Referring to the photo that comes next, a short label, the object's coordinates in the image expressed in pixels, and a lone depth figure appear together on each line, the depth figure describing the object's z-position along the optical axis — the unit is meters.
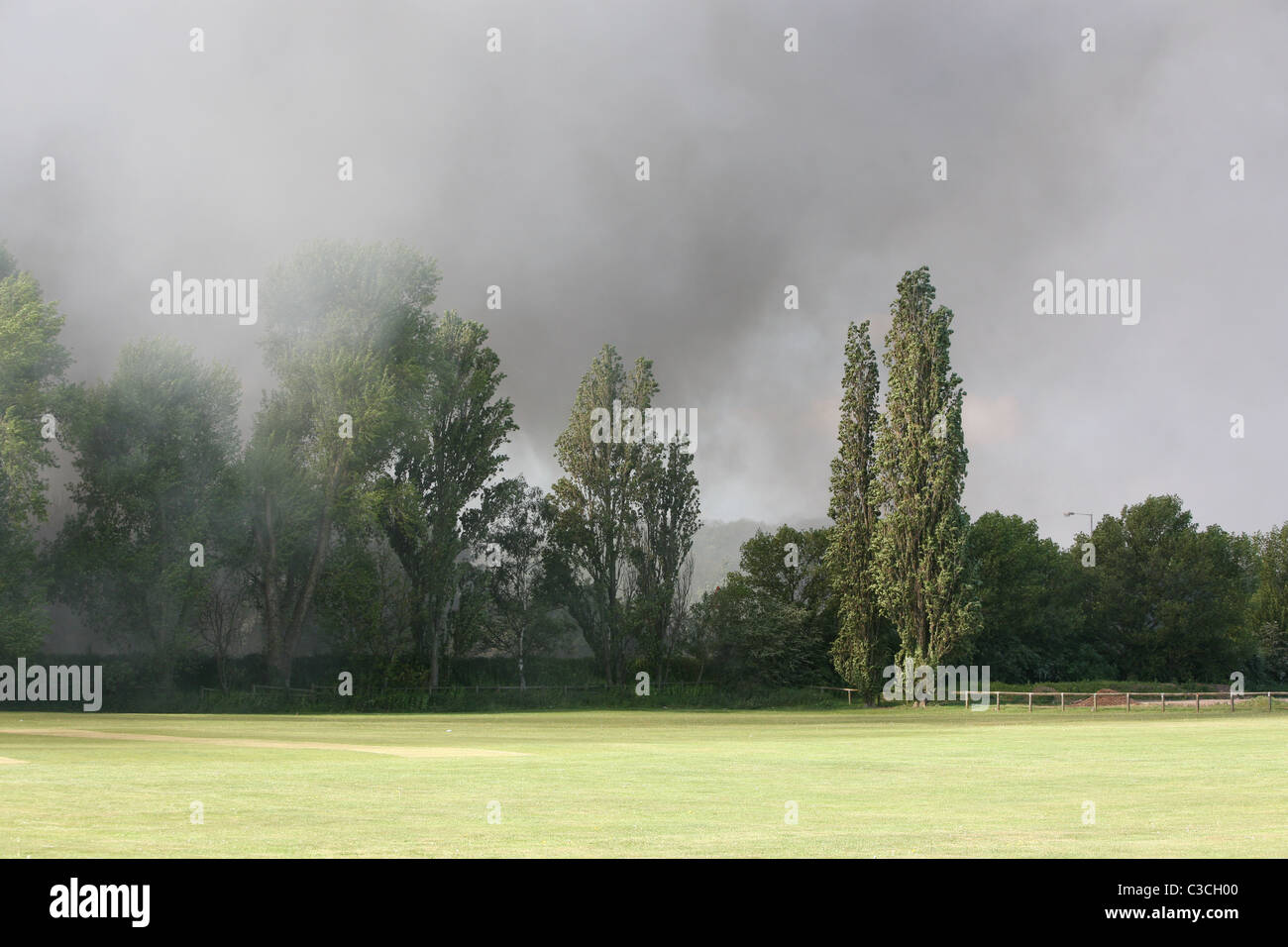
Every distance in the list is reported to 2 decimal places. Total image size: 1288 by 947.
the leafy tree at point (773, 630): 82.50
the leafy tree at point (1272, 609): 114.12
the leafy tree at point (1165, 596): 105.00
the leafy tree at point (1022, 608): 95.88
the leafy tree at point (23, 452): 57.81
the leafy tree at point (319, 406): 68.62
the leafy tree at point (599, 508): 81.25
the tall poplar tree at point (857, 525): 78.75
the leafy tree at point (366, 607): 68.81
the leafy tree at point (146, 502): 64.69
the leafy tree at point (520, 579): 82.69
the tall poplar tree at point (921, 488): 74.19
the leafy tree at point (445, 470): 72.69
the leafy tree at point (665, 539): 80.81
